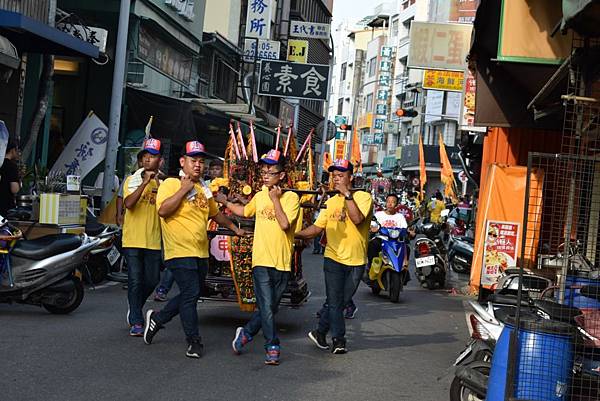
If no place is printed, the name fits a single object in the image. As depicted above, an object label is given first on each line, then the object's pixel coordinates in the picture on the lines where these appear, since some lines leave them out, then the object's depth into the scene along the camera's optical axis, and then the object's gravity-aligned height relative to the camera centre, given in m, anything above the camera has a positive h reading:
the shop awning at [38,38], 13.76 +1.92
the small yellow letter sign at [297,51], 38.62 +5.38
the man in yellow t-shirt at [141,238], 9.07 -0.70
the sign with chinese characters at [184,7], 23.82 +4.27
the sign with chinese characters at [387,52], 74.88 +11.02
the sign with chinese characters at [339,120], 56.22 +4.17
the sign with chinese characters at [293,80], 28.58 +3.09
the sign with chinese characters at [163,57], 22.55 +2.92
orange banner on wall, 14.43 +0.07
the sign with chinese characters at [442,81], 26.53 +3.26
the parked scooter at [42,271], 9.74 -1.20
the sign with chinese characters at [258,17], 31.09 +5.32
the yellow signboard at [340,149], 67.25 +2.60
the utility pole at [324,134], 35.69 +1.99
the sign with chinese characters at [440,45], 16.92 +2.73
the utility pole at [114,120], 16.97 +0.79
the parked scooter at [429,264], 16.41 -1.24
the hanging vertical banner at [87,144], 16.61 +0.29
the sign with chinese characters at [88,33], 18.11 +2.47
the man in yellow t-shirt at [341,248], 8.95 -0.60
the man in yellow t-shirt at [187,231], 8.21 -0.54
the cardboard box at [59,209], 12.33 -0.67
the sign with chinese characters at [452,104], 55.23 +5.54
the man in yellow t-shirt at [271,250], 8.28 -0.64
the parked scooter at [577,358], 6.13 -0.98
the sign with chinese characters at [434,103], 58.52 +5.79
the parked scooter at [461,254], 18.86 -1.18
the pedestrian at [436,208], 27.12 -0.40
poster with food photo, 14.04 -0.74
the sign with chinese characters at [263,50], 31.91 +4.39
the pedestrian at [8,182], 11.99 -0.36
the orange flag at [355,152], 44.28 +1.65
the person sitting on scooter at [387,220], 14.23 -0.46
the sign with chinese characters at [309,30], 30.99 +5.29
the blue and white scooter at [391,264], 13.96 -1.11
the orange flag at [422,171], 34.29 +0.79
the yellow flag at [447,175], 32.31 +0.71
